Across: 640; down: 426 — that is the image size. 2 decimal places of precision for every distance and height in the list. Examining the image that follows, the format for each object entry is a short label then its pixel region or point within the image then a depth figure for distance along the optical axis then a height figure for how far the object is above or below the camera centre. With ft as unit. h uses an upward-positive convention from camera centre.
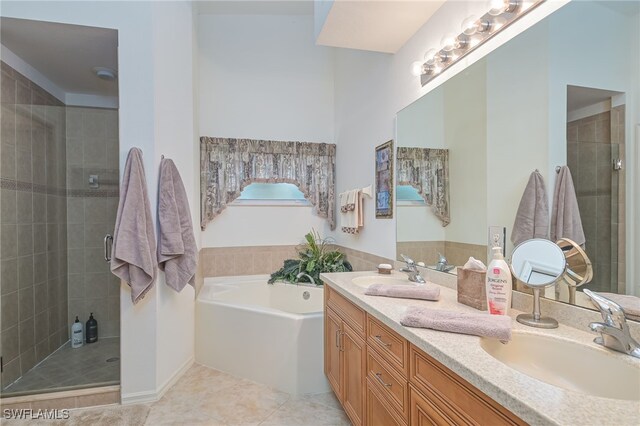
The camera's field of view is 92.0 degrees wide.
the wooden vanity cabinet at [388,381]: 2.80 -2.13
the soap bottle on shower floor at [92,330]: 9.78 -3.75
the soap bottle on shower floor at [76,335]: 9.47 -3.79
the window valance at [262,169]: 11.63 +1.67
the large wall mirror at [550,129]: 3.22 +1.08
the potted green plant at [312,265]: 10.80 -1.92
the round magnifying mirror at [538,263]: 3.57 -0.63
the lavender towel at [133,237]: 6.62 -0.54
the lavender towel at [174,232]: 7.38 -0.48
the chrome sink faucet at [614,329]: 2.74 -1.08
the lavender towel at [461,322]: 3.23 -1.26
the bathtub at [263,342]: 7.72 -3.50
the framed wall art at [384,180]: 7.80 +0.83
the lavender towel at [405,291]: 4.90 -1.32
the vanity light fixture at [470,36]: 4.33 +2.87
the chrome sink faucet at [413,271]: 6.20 -1.27
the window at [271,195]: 12.44 +0.68
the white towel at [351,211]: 9.71 +0.01
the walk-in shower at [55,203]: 7.34 +0.29
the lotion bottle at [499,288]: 3.85 -0.98
